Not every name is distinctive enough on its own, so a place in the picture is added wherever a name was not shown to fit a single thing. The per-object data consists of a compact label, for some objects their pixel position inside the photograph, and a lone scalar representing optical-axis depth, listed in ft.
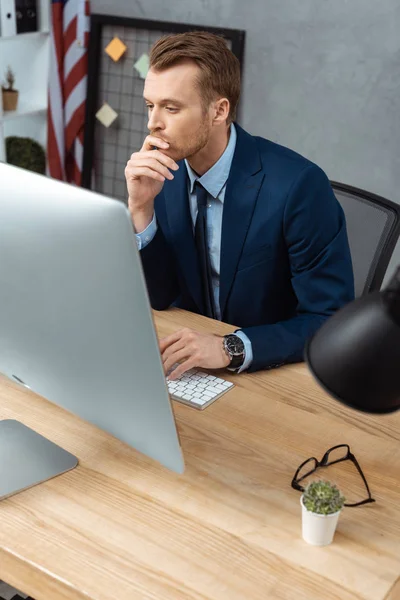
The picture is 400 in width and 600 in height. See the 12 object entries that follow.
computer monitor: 3.23
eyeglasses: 4.09
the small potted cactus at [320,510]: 3.57
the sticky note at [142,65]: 12.55
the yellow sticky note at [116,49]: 12.80
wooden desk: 3.44
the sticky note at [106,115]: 13.21
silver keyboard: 4.77
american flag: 13.08
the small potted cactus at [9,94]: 12.93
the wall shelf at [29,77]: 12.95
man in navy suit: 5.91
